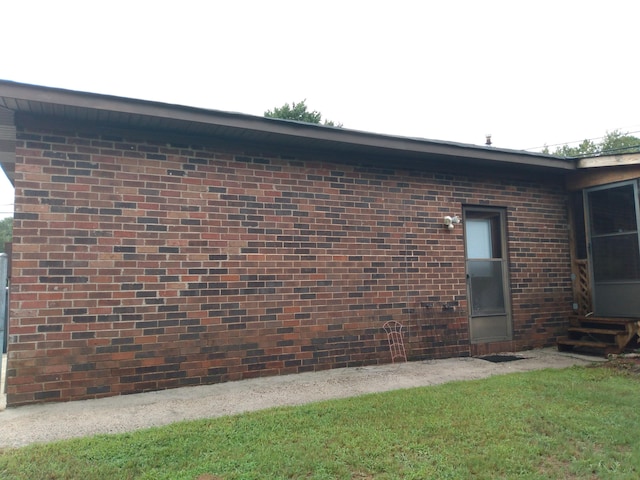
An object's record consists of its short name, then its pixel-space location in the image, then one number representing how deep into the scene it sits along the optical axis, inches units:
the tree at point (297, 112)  907.4
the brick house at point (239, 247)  191.6
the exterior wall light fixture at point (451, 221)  275.6
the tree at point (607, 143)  1333.7
